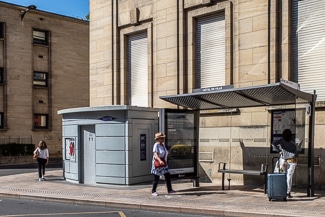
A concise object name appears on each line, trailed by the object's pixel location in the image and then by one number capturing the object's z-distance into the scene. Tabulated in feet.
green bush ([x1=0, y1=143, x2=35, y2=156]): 98.08
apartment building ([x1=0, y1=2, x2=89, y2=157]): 104.58
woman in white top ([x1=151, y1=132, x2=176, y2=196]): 40.47
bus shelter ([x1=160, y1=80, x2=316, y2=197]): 37.18
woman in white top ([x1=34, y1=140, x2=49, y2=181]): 56.75
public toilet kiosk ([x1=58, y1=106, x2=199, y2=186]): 45.78
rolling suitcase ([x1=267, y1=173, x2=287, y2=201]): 36.09
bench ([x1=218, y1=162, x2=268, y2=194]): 40.63
